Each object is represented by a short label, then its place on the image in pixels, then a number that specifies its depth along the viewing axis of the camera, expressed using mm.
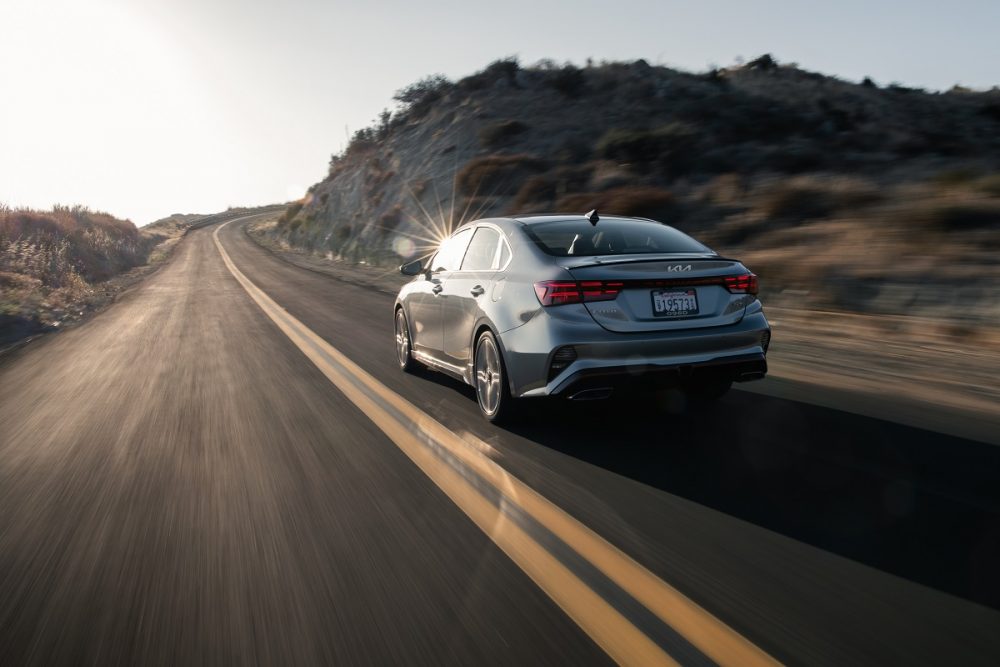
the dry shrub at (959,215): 10750
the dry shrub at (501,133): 32500
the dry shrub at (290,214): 57219
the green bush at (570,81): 36781
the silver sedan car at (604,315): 5152
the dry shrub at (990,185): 11593
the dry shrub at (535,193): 23016
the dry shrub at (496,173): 26422
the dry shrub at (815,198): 13945
